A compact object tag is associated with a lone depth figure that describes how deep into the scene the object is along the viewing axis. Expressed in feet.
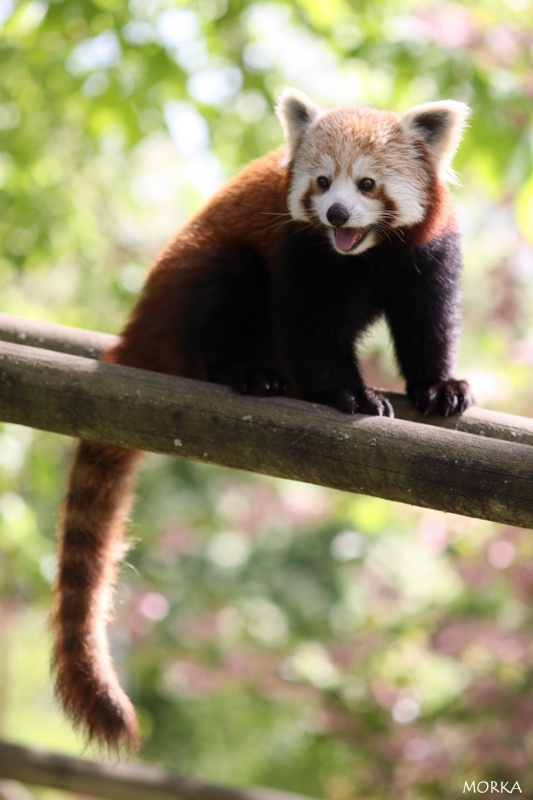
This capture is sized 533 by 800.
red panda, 14.16
